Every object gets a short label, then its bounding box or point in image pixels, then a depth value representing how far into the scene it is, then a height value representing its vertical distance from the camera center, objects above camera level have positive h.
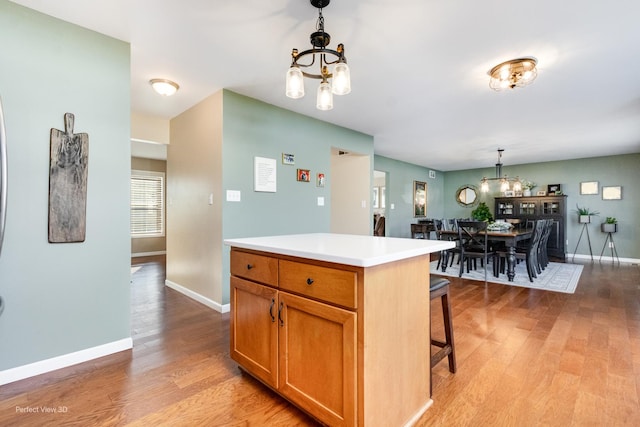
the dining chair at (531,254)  4.25 -0.64
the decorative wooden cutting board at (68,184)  1.92 +0.18
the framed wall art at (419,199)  7.61 +0.31
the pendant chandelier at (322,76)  1.61 +0.76
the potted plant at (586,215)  6.41 -0.10
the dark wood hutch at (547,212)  6.43 -0.04
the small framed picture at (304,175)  3.74 +0.46
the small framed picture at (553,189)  6.77 +0.50
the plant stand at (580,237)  6.49 -0.59
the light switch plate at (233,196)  3.07 +0.16
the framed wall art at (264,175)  3.29 +0.41
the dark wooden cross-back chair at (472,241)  4.23 -0.46
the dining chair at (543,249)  4.96 -0.68
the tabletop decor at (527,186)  7.11 +0.59
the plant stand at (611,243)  6.25 -0.70
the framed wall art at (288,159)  3.56 +0.63
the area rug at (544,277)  3.95 -1.01
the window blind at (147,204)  6.46 +0.16
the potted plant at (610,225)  6.07 -0.31
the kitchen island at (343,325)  1.16 -0.52
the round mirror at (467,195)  8.18 +0.43
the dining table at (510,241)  4.13 -0.43
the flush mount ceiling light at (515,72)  2.42 +1.18
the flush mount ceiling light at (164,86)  2.83 +1.21
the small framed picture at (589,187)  6.44 +0.51
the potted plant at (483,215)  5.50 -0.09
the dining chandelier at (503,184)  5.89 +0.53
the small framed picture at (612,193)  6.19 +0.37
